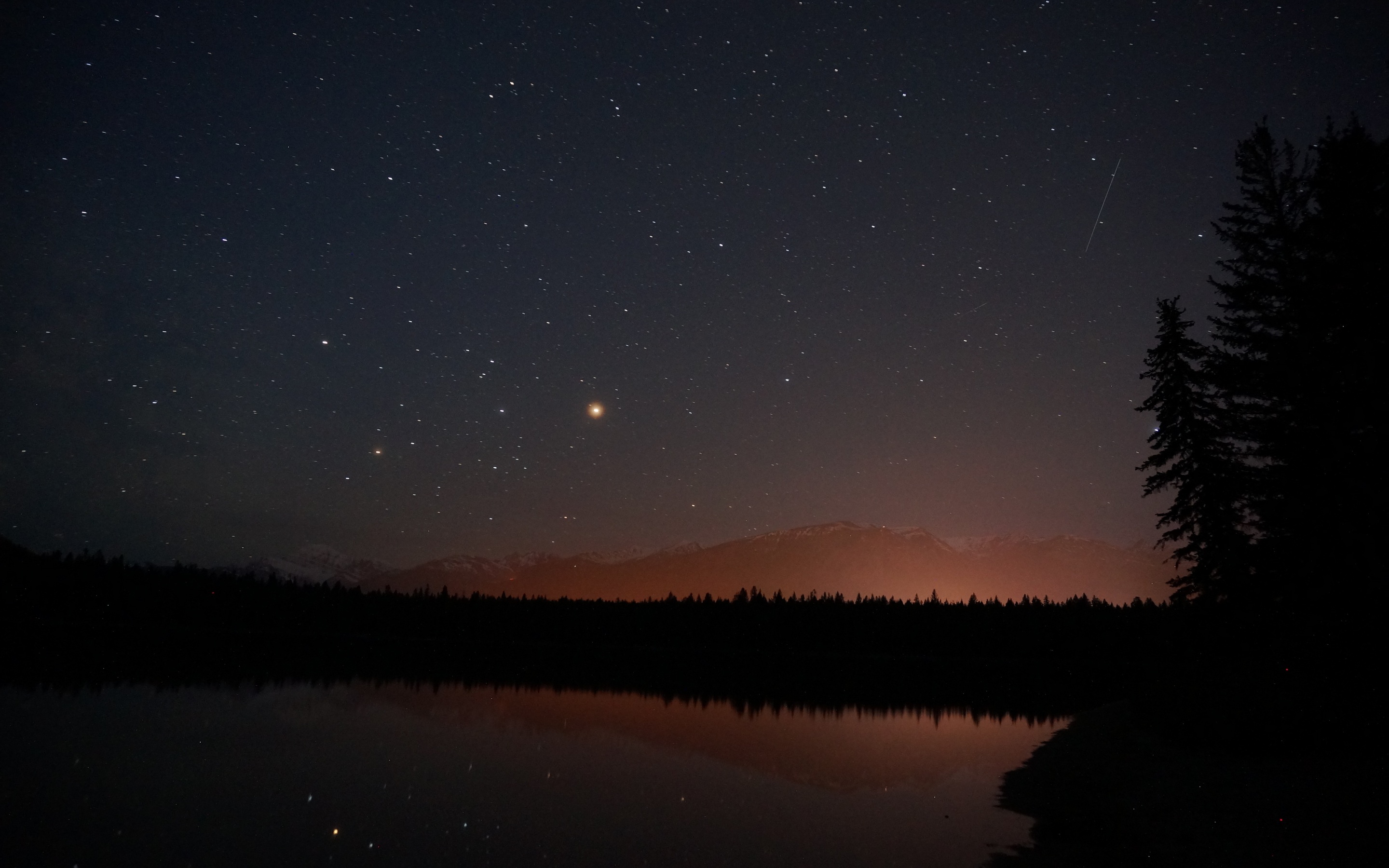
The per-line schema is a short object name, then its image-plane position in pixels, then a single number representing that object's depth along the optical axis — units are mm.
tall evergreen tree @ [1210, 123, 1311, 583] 24219
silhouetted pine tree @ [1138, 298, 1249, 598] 30844
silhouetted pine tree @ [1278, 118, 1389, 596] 20922
